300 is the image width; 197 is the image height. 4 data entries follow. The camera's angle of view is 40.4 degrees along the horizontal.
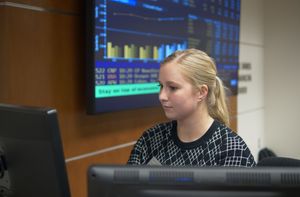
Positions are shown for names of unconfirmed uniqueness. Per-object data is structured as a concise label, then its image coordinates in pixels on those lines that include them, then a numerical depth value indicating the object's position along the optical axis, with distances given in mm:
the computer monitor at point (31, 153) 940
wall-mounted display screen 2268
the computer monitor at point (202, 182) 822
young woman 1513
